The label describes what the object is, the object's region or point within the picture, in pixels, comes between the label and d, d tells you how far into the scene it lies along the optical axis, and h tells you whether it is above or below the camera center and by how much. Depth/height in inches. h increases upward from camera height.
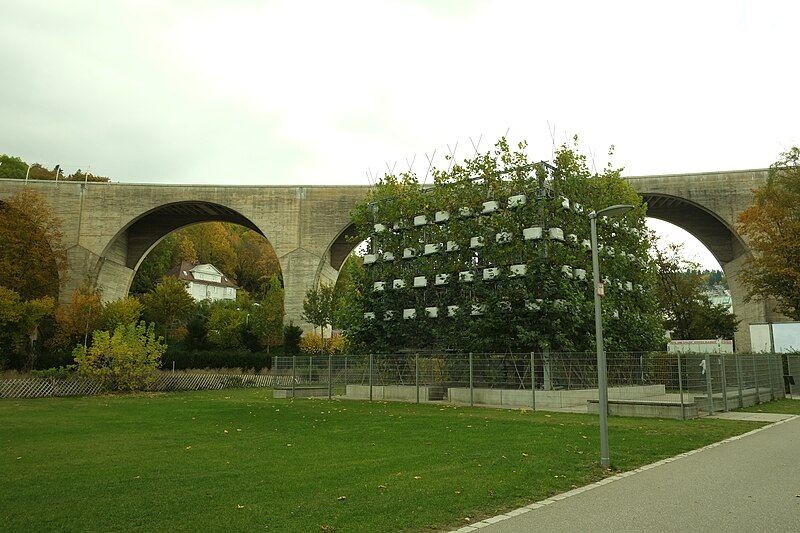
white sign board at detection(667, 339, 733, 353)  1355.8 +49.6
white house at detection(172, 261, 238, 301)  3927.2 +510.8
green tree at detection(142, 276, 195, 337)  2233.0 +207.3
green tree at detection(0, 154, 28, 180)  2635.3 +799.3
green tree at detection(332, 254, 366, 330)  1185.0 +114.3
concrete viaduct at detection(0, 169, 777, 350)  1985.7 +450.2
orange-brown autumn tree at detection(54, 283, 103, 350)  1849.2 +129.7
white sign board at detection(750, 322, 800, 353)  1338.6 +67.1
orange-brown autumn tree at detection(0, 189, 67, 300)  1845.5 +340.5
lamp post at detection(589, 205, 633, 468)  390.6 +4.5
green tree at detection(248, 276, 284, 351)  2290.8 +149.8
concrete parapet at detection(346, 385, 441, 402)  956.6 -39.7
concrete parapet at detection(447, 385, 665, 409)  781.9 -36.3
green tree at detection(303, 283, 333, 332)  1929.1 +170.5
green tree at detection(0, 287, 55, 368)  1588.3 +104.8
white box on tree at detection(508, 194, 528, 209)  985.5 +250.7
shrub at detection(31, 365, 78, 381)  1134.5 -19.0
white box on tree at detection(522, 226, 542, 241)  950.4 +194.9
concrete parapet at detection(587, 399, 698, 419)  681.6 -42.8
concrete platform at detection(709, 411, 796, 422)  683.4 -50.4
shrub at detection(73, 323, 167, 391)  1162.0 +8.1
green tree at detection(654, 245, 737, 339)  1793.8 +177.8
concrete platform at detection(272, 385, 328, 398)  1107.9 -45.5
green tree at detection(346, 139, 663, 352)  942.4 +166.9
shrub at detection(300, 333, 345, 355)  1926.7 +63.0
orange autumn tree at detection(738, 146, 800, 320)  1437.0 +303.1
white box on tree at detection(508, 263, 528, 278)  945.5 +139.9
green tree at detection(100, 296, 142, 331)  1846.7 +139.6
